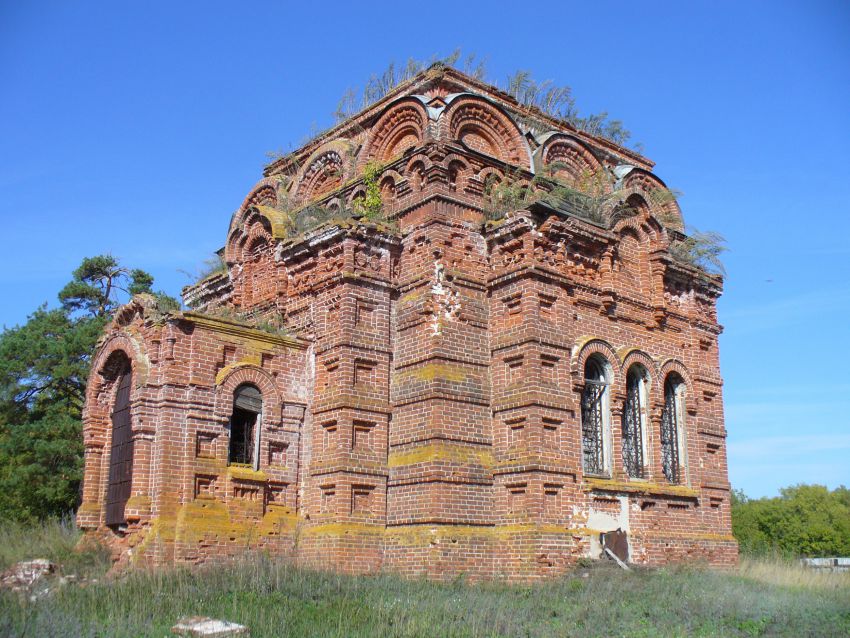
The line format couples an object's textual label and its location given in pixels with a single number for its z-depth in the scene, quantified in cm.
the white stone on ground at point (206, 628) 889
